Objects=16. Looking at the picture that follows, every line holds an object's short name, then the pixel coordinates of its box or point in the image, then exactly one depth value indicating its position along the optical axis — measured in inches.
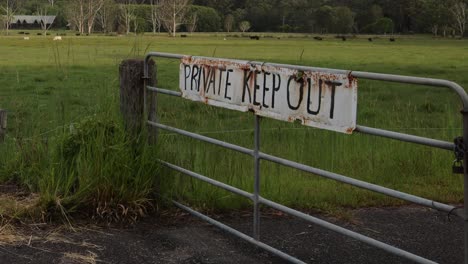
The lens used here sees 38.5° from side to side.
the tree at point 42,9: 4819.4
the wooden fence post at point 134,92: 232.1
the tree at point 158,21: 4159.5
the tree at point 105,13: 3882.9
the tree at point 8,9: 4350.4
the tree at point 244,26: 5791.3
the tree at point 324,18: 5610.2
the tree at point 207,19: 5994.1
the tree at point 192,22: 5598.9
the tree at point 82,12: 4728.3
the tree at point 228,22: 5861.2
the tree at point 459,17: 5093.5
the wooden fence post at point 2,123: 280.8
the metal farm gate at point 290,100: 133.0
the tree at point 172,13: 4990.2
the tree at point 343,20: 5546.3
